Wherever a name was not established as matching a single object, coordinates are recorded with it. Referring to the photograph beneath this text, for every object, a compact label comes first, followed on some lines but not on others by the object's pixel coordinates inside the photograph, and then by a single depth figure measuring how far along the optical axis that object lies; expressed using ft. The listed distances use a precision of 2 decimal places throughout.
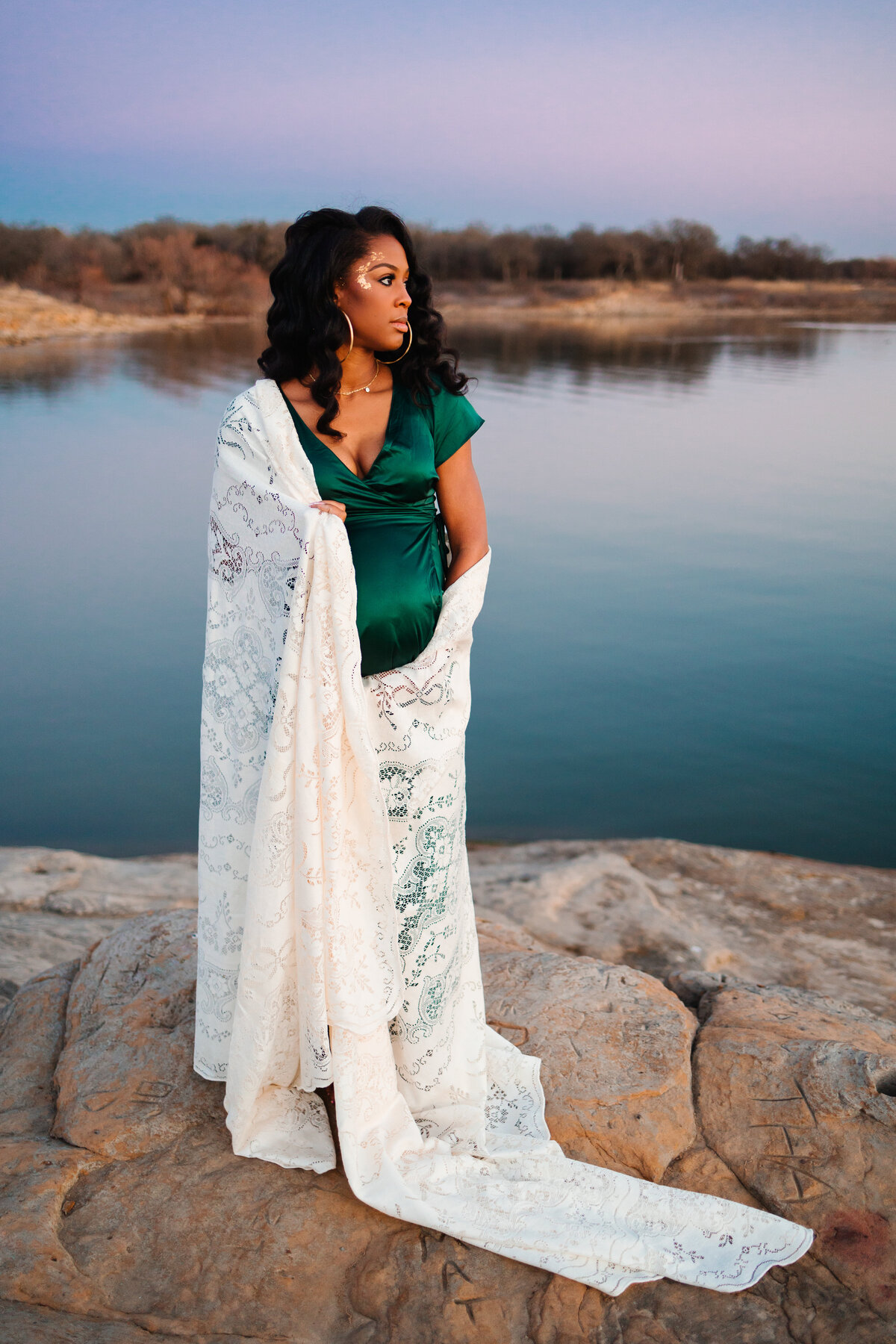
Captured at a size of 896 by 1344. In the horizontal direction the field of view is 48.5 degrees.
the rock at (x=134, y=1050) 7.23
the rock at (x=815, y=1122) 6.45
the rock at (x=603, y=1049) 7.36
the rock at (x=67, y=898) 12.25
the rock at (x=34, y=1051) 7.57
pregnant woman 6.37
